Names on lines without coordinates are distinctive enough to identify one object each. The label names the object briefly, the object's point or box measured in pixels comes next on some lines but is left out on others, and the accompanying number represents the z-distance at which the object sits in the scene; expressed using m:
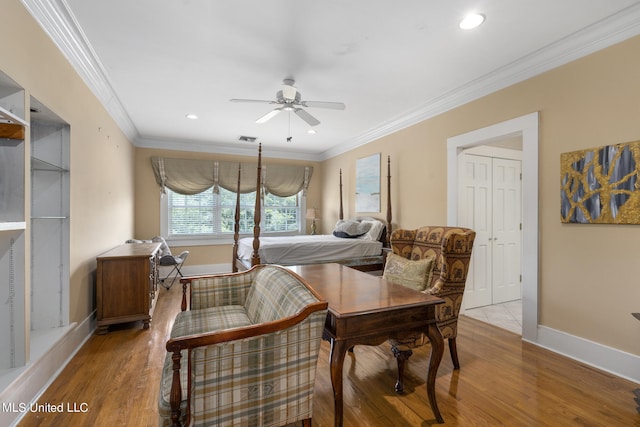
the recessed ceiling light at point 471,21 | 2.12
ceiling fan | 2.97
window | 5.96
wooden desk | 1.47
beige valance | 5.70
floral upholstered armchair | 2.12
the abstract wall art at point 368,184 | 4.98
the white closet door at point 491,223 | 3.68
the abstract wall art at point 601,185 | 2.14
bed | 3.89
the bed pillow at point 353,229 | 4.81
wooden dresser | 3.01
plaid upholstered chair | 1.22
